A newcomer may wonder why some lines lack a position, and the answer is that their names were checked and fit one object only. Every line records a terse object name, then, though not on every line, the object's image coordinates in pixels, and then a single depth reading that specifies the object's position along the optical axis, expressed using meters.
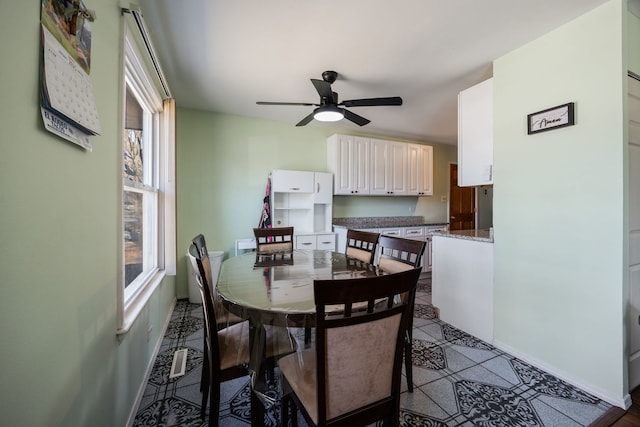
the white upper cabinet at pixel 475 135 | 2.45
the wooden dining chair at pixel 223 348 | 1.28
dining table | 1.19
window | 1.71
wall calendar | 0.75
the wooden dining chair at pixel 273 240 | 2.67
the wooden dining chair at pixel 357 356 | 0.91
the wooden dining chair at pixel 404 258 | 1.75
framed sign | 1.82
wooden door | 5.45
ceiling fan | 2.24
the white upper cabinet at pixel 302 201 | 3.72
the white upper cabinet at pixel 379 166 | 4.12
